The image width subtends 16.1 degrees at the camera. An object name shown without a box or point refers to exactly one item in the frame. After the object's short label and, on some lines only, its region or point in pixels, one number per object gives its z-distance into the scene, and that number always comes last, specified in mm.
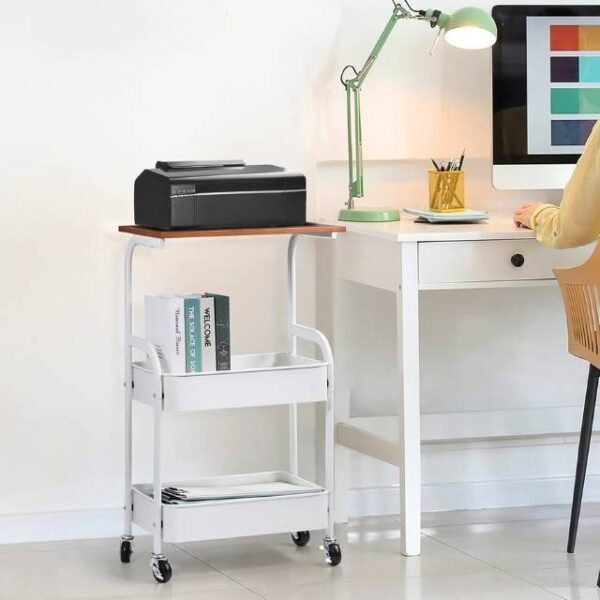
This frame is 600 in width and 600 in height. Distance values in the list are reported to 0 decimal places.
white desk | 4969
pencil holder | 5443
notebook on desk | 5268
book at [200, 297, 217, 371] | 4850
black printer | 4710
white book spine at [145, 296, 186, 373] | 4810
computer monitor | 5477
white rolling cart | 4757
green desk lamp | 5196
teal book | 4825
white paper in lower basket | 4881
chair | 4763
